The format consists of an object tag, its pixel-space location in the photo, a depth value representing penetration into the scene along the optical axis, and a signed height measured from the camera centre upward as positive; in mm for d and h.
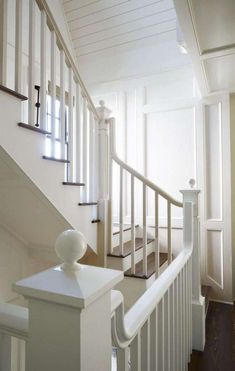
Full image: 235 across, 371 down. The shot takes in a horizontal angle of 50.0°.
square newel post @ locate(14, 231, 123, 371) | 436 -214
